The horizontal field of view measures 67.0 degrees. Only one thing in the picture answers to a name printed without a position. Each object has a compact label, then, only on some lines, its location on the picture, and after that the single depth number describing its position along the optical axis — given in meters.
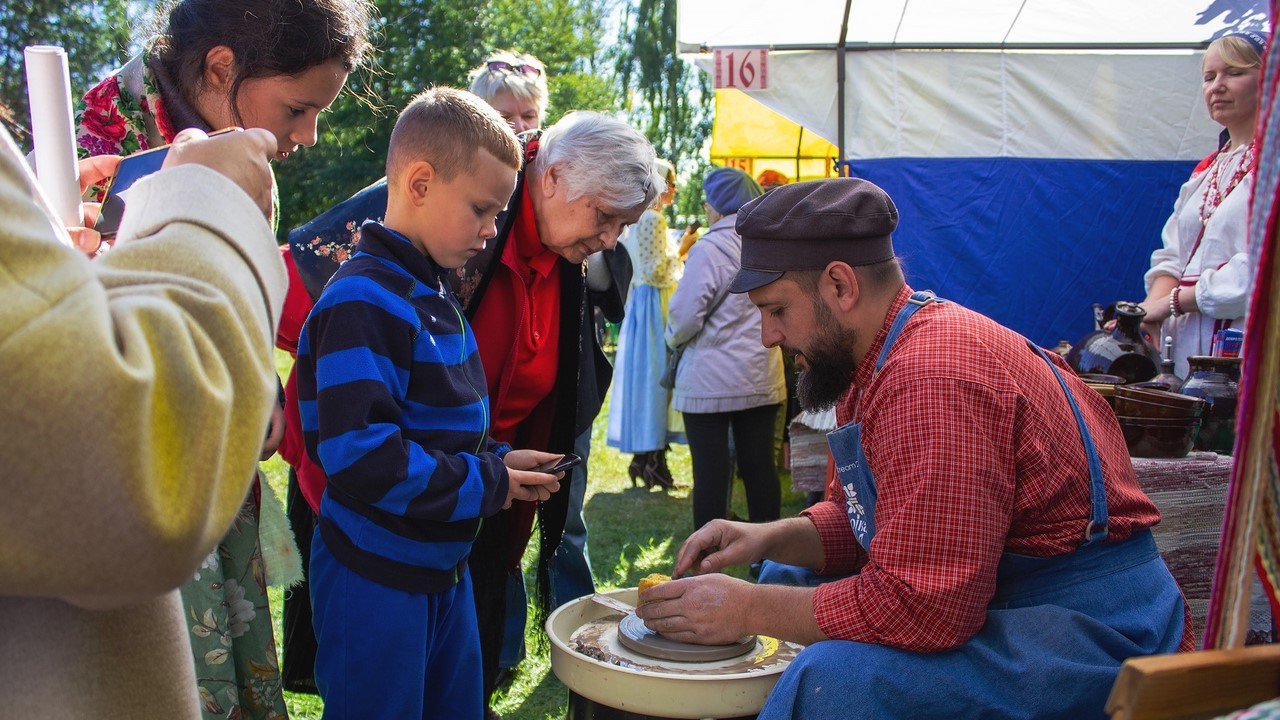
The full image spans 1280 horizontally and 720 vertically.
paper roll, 1.48
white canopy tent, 5.85
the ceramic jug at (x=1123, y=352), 3.62
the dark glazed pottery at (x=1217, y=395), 3.12
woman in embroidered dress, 3.73
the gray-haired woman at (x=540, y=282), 2.71
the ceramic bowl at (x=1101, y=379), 3.33
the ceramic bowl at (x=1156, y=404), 2.91
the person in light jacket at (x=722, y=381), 5.07
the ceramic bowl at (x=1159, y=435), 2.90
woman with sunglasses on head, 3.99
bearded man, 1.79
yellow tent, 10.53
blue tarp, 5.89
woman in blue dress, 6.62
